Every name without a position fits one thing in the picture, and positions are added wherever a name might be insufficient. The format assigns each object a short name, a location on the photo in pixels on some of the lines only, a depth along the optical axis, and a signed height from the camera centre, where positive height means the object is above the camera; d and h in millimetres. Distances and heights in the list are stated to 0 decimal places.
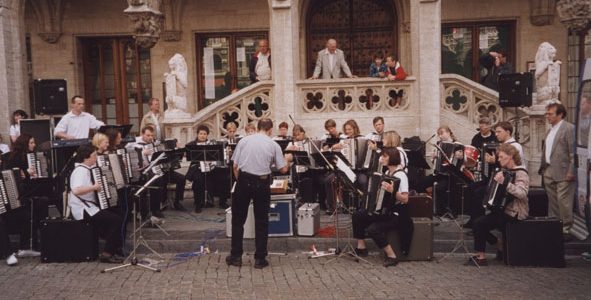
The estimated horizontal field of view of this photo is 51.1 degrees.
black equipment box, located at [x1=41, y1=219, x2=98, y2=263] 9055 -1848
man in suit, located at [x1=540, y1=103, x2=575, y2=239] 9312 -849
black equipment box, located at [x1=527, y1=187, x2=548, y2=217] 9461 -1497
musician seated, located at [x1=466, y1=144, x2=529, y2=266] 8125 -1368
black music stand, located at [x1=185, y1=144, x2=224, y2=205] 11719 -783
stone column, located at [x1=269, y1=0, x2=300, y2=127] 14047 +1233
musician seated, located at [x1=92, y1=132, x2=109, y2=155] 9398 -442
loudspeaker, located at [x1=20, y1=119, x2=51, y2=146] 12820 -271
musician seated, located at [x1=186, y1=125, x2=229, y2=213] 12023 -1299
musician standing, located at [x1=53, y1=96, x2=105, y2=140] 11875 -175
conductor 8469 -995
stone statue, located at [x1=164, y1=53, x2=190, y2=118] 13680 +548
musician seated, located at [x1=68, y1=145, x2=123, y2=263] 8711 -1329
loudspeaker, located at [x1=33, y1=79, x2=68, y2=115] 12023 +383
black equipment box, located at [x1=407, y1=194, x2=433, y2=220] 9289 -1481
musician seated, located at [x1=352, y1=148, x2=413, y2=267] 8477 -1520
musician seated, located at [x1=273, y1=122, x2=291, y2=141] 12555 -424
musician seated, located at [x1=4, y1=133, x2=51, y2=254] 9719 -1310
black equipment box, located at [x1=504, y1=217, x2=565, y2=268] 8367 -1850
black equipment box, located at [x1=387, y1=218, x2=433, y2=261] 8836 -1938
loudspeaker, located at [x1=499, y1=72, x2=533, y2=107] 11895 +321
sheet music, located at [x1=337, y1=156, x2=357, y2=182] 8547 -844
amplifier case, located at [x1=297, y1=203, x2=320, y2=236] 9867 -1772
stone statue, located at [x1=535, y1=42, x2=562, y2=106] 13086 +641
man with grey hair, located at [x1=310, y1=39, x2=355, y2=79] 14875 +1115
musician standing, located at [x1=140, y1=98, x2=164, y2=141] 12766 -150
